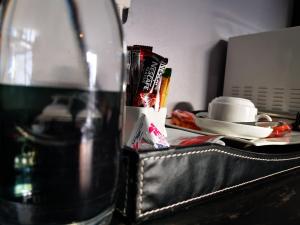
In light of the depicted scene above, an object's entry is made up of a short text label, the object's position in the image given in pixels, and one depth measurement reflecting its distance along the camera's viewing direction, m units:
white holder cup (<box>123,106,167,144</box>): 0.49
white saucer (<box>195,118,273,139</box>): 0.60
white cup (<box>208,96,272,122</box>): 0.69
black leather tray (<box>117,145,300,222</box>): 0.33
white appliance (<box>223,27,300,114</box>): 0.96
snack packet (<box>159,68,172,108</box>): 0.55
